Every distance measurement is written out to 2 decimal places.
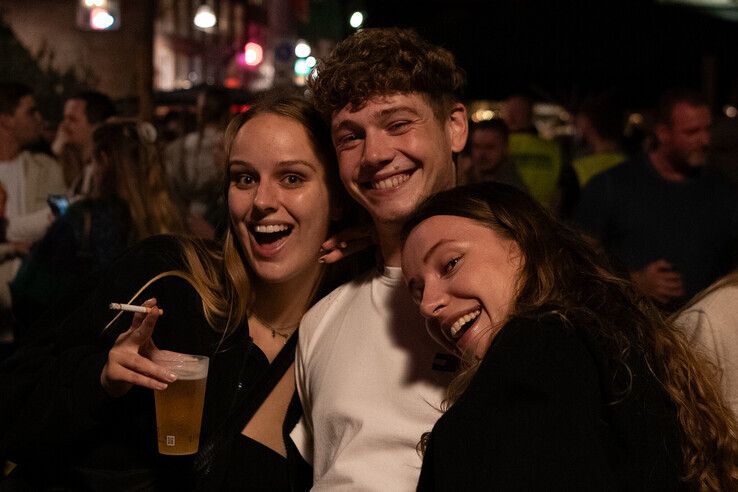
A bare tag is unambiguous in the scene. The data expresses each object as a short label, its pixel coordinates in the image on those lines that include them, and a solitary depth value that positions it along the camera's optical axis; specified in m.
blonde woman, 2.87
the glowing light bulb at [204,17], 12.77
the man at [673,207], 5.47
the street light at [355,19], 12.09
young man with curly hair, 2.59
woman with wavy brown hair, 1.75
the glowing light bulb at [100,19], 6.23
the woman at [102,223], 4.85
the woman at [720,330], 2.63
